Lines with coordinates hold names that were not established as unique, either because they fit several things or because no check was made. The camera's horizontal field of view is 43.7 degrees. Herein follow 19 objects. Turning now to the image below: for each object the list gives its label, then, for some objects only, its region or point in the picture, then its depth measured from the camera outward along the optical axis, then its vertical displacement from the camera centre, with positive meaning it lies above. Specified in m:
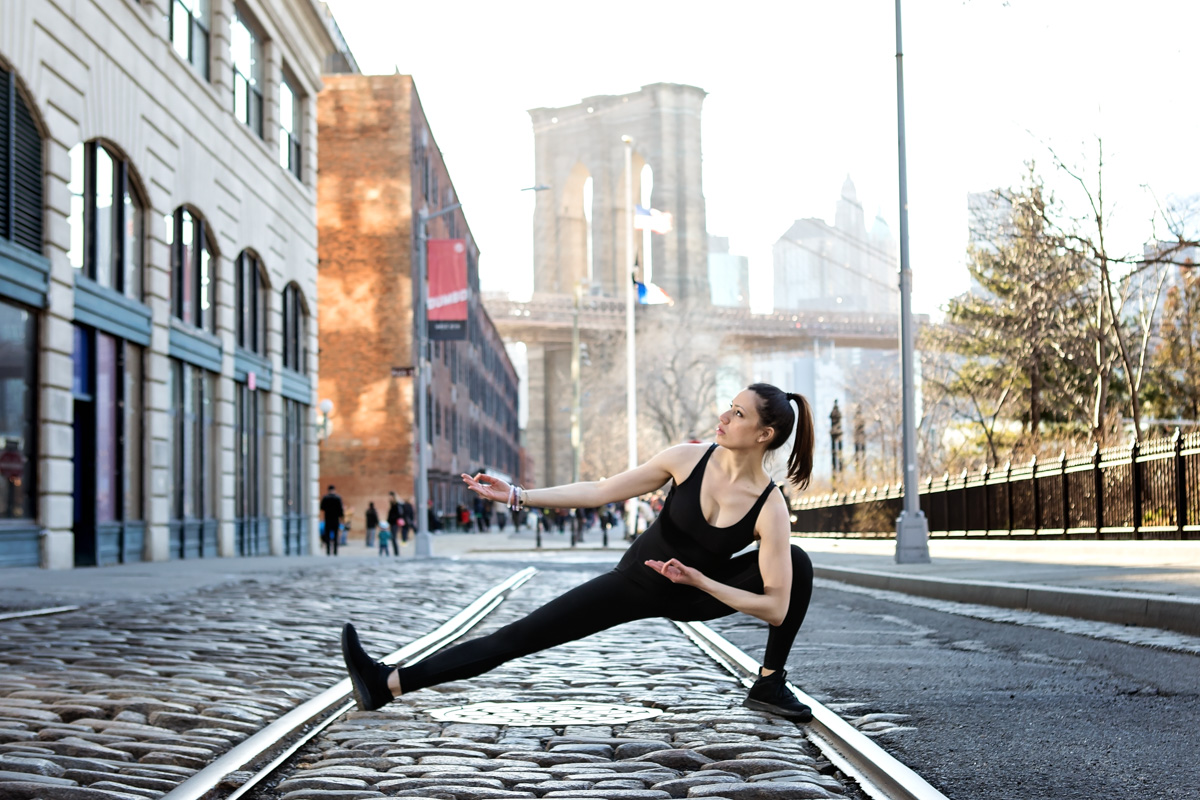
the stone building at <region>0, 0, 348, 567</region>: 18.86 +3.28
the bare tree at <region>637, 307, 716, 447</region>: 77.81 +5.36
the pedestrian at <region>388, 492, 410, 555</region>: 33.90 -0.89
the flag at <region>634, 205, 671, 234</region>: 50.69 +8.71
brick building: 48.88 +6.61
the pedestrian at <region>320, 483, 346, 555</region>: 34.09 -0.82
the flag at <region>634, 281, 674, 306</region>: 50.76 +6.22
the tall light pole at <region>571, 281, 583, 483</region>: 83.00 +3.87
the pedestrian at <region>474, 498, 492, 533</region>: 71.56 -1.84
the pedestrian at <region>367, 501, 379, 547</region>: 41.31 -1.22
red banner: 36.41 +4.54
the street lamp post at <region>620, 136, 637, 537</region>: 51.31 +2.64
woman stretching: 5.58 -0.23
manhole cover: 6.77 -1.11
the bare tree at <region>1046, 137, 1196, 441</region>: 31.33 +3.94
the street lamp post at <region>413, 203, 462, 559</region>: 33.09 +2.00
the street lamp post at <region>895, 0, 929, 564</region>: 22.33 +0.75
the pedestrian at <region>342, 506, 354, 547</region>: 44.01 -1.36
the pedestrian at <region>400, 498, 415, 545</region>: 45.33 -1.10
